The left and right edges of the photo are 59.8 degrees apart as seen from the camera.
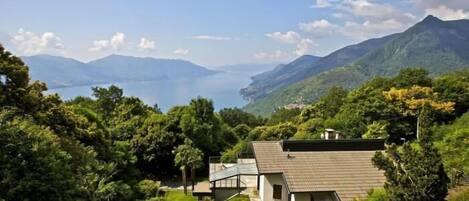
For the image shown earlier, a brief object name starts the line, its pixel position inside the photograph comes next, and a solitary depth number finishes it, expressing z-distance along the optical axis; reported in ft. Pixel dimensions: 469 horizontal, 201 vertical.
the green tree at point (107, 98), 153.38
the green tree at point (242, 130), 181.59
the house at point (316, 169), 53.21
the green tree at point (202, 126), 126.21
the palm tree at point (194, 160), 98.27
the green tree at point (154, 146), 121.49
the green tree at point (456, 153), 40.37
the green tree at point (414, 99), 113.09
